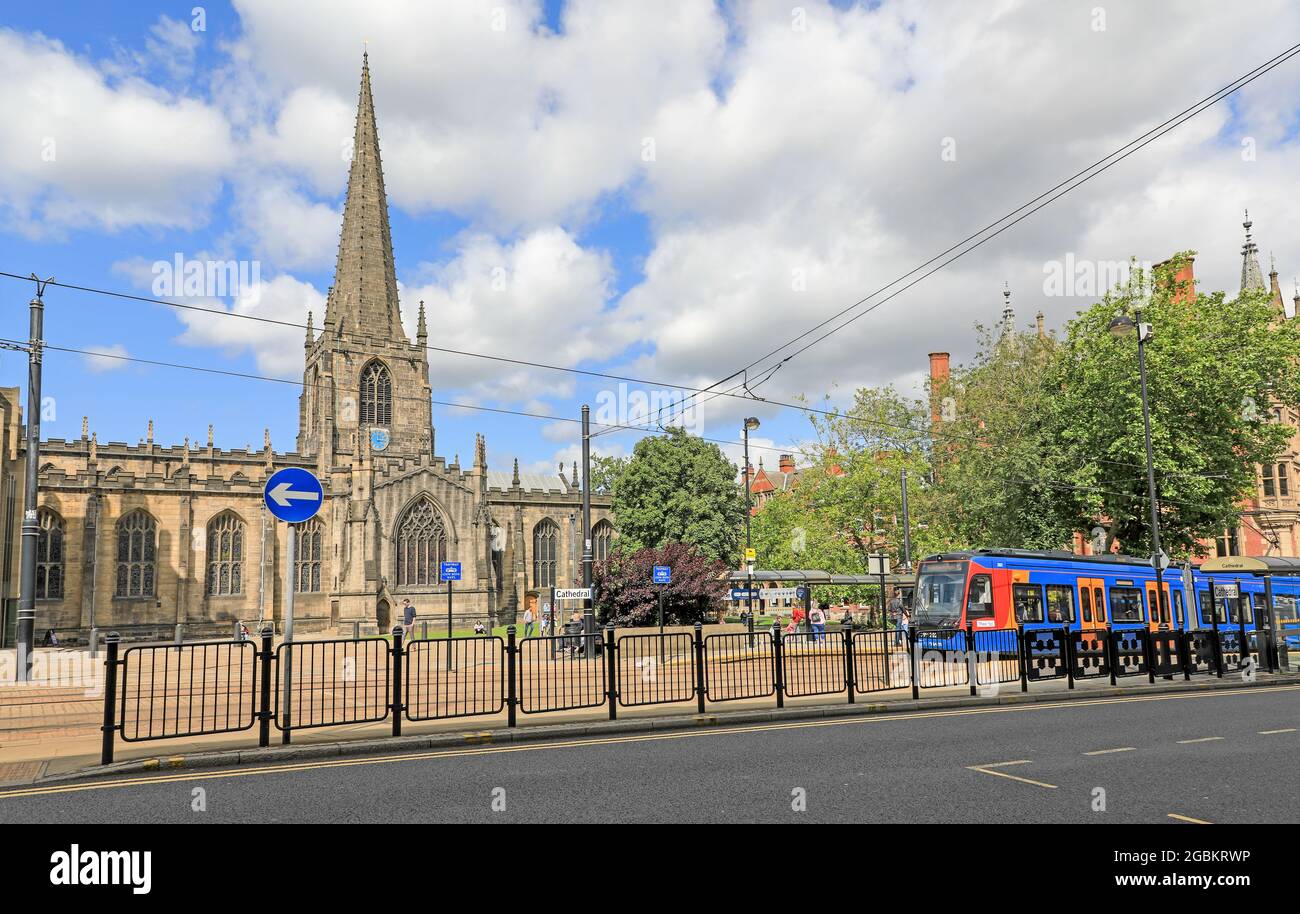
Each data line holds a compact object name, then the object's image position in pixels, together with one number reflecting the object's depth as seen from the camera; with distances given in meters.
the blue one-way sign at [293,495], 10.03
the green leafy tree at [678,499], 51.16
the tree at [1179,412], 32.12
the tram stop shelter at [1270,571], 20.03
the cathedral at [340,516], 49.66
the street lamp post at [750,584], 26.84
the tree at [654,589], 31.34
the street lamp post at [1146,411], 20.97
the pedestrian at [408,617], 41.19
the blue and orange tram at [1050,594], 22.02
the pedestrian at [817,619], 29.31
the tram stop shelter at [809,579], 31.63
